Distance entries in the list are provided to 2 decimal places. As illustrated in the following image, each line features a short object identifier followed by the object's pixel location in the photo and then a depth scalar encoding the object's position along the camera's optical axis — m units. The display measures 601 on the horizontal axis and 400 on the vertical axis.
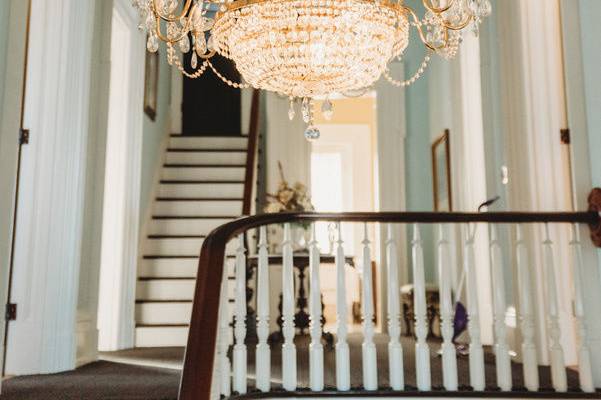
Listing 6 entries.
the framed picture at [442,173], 5.69
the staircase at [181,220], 5.29
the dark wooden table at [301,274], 4.74
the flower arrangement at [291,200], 5.31
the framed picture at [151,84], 5.93
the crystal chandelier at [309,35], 2.55
